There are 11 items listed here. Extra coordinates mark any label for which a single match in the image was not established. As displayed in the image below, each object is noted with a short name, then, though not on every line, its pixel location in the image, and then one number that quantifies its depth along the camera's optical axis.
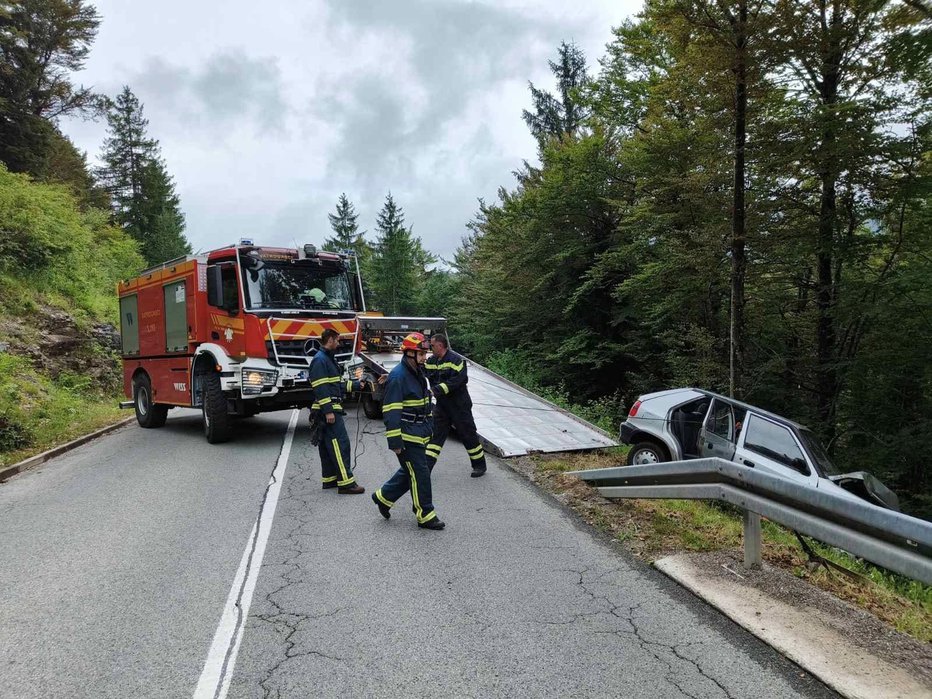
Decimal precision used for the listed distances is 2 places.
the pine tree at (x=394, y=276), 43.12
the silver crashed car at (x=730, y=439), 7.38
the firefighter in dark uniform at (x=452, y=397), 7.83
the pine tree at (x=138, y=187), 45.66
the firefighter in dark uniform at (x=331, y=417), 6.93
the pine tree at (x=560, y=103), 30.05
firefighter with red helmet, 5.68
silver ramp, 9.62
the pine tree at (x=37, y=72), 24.34
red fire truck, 9.63
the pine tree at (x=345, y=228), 57.31
